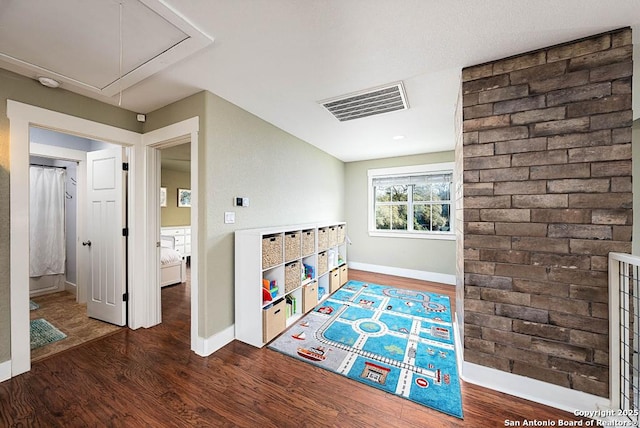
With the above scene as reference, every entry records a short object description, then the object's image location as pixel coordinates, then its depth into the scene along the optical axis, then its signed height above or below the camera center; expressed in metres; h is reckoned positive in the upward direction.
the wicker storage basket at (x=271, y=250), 2.38 -0.40
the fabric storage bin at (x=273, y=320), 2.30 -1.12
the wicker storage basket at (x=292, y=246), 2.74 -0.41
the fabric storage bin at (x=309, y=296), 3.01 -1.12
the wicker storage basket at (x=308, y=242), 3.08 -0.40
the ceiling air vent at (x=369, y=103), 2.21 +1.15
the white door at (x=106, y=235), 2.62 -0.26
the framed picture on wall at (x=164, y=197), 5.71 +0.40
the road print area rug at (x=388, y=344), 1.77 -1.31
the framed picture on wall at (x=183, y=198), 6.11 +0.40
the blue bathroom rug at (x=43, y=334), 2.31 -1.26
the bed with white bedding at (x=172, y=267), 4.04 -0.98
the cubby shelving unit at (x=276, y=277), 2.29 -0.75
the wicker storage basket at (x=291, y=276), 2.72 -0.76
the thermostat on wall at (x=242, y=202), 2.47 +0.12
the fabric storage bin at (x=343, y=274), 4.10 -1.12
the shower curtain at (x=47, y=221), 3.55 -0.11
